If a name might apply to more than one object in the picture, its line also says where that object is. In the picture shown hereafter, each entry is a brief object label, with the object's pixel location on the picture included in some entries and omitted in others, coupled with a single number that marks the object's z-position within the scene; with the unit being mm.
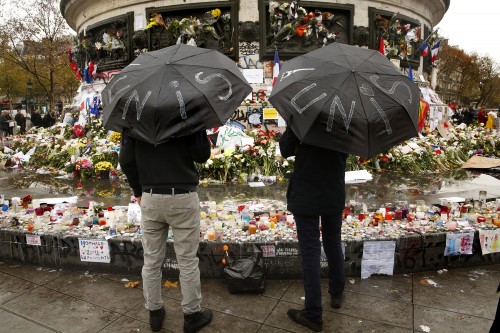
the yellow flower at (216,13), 10242
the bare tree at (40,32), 28391
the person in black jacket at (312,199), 3100
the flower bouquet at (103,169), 9138
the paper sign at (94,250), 4219
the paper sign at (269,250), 4035
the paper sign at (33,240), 4422
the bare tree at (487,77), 58094
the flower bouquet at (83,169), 9297
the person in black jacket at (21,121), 25077
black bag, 3721
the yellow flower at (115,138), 10633
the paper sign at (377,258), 4090
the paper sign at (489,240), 4332
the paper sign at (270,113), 10509
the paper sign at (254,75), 10719
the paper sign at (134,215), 4781
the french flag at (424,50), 13322
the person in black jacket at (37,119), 24547
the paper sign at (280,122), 10404
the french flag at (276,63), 10289
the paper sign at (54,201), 5723
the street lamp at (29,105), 52406
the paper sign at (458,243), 4230
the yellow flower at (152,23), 10633
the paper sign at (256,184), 8180
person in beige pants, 2982
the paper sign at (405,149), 10188
